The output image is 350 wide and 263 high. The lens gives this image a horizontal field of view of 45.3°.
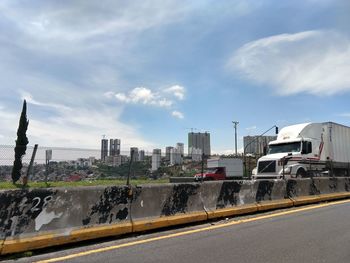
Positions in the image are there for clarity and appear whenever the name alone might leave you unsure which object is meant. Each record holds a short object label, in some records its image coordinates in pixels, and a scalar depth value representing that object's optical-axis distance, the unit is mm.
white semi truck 23625
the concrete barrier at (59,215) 6574
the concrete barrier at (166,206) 8469
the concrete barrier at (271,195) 11920
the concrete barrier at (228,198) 10164
